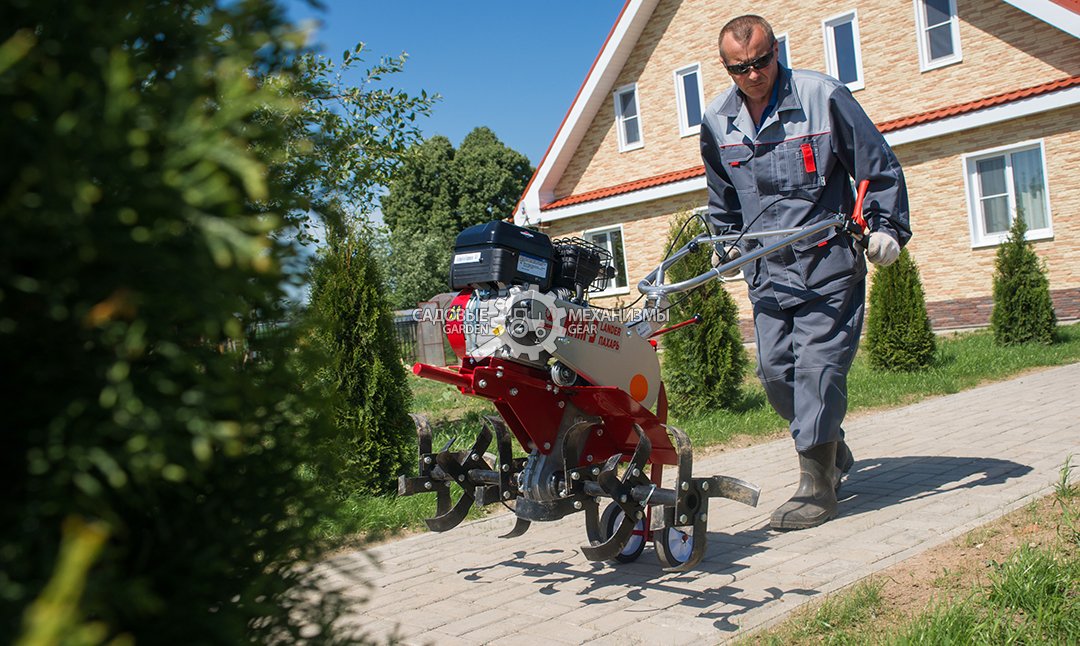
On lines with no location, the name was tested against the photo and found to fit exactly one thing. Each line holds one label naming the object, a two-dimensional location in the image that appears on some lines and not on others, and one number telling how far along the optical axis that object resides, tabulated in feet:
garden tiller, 12.44
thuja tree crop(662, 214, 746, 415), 28.73
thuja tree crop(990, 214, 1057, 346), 39.88
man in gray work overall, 15.37
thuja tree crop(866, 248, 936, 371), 36.27
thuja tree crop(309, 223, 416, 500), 19.95
